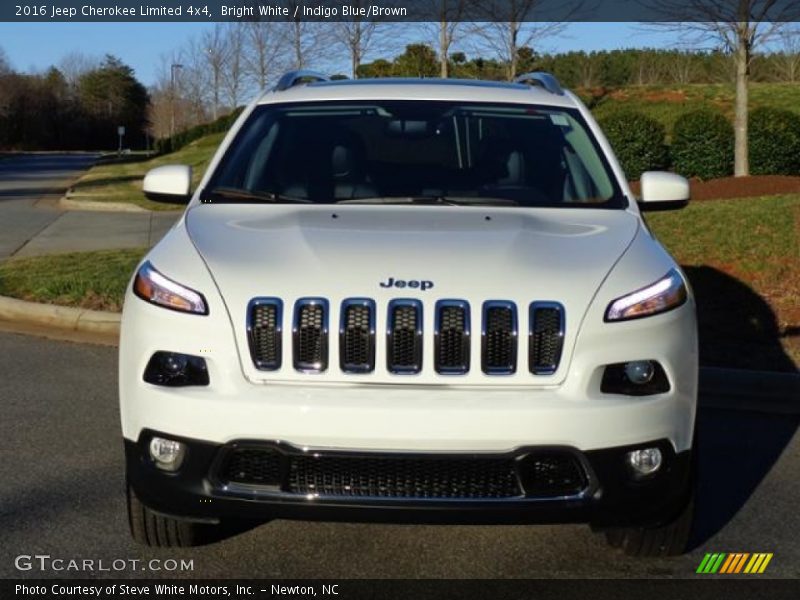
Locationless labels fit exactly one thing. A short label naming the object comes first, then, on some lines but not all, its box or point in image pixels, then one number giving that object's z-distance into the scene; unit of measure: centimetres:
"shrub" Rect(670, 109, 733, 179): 1961
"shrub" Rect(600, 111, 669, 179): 2030
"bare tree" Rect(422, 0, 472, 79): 2034
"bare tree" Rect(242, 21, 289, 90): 3056
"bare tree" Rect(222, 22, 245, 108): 3494
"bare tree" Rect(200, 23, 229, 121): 4072
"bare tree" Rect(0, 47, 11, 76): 9778
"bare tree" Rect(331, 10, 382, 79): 2377
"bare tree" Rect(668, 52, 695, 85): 4153
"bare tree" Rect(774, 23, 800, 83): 3750
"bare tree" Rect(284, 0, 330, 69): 2666
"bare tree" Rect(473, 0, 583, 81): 2033
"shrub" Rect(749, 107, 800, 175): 1889
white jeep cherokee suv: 338
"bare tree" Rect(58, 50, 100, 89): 10850
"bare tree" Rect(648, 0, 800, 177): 1593
